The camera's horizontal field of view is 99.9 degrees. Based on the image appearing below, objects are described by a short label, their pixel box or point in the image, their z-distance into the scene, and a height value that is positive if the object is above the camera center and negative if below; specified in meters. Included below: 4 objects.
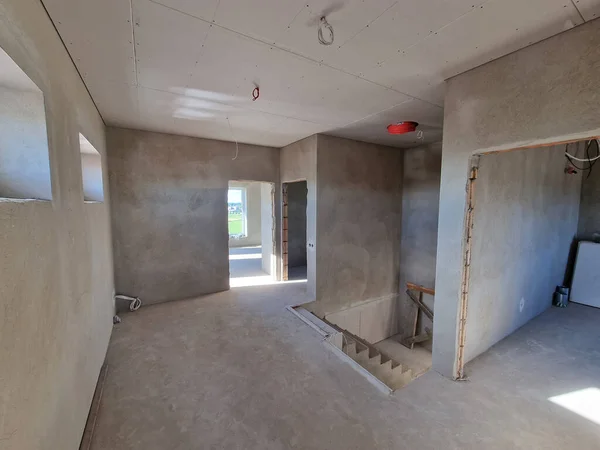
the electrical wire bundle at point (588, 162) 3.72 +0.70
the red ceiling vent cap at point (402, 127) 3.15 +1.01
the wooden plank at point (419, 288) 4.71 -1.55
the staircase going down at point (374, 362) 3.28 -2.15
